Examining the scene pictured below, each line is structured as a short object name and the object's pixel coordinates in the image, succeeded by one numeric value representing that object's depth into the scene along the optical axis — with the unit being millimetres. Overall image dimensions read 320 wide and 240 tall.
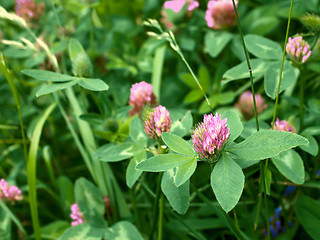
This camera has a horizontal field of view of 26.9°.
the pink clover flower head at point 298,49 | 476
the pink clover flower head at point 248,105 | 576
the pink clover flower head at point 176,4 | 639
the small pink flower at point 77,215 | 539
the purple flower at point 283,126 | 492
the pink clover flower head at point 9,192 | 547
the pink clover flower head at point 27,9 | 752
